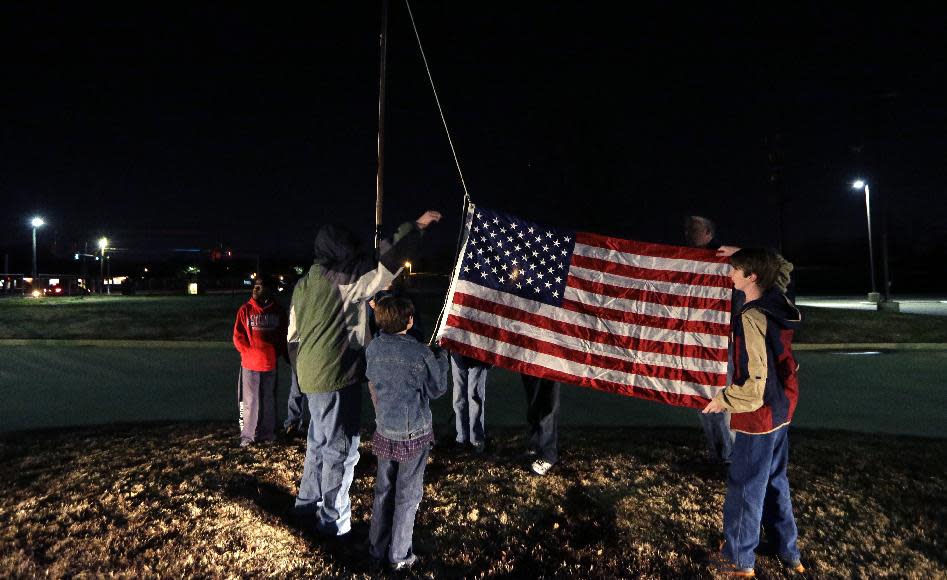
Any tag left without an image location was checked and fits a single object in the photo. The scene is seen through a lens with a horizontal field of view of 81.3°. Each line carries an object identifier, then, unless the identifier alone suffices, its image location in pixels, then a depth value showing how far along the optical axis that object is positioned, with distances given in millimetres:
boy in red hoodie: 5055
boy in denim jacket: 2938
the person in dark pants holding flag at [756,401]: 2801
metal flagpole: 4242
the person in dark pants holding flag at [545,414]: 4492
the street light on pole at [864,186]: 26156
